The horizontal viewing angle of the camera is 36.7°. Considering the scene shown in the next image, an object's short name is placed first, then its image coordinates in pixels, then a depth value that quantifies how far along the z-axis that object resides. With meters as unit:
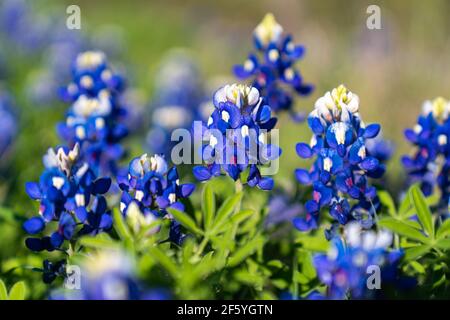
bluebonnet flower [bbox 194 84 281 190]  2.39
